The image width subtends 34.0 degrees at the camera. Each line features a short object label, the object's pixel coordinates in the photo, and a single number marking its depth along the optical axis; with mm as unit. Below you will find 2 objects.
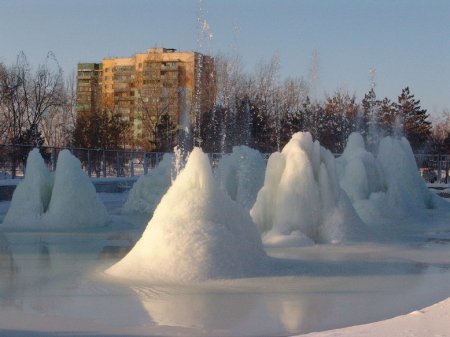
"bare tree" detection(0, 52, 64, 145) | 47562
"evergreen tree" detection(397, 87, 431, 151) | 59219
